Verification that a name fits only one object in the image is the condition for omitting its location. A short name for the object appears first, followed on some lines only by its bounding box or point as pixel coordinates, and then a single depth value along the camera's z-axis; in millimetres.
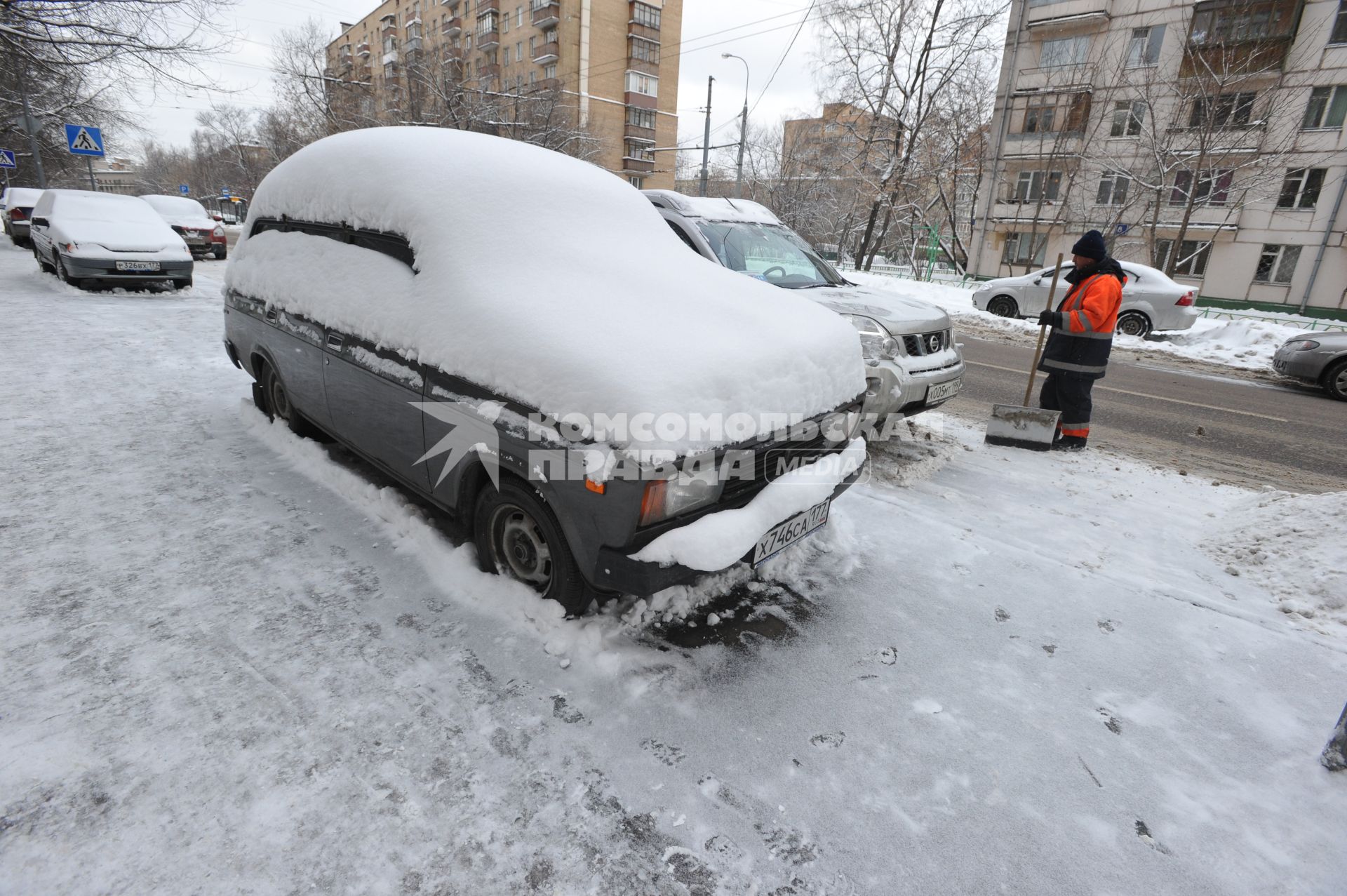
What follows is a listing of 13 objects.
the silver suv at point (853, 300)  4770
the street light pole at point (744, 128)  24797
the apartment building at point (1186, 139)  21938
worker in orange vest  5188
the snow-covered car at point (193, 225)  15406
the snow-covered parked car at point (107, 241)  9641
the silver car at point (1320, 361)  8820
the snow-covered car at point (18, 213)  17766
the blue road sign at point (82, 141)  16000
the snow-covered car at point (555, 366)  2293
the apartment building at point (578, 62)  33031
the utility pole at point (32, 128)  16772
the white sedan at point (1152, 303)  12805
